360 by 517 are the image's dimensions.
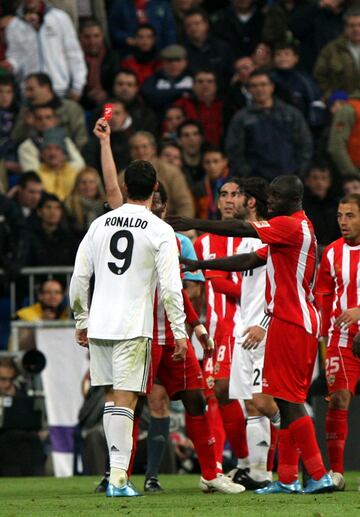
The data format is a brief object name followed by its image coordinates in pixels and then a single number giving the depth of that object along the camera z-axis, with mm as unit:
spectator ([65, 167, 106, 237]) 17531
